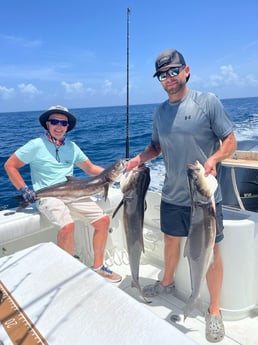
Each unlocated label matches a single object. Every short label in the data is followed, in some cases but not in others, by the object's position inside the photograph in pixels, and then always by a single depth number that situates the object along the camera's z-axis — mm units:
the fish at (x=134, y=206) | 2312
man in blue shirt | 3090
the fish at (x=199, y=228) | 1980
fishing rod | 4636
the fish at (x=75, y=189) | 3106
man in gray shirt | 2213
